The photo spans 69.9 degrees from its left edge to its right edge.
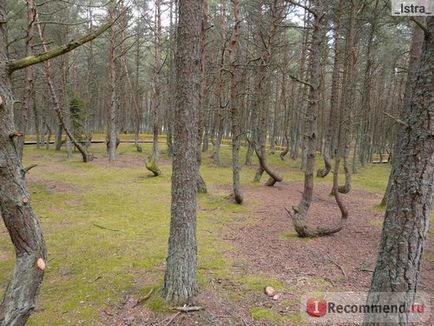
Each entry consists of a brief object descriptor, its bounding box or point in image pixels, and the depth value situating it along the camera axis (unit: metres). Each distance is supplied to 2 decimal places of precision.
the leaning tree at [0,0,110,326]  3.03
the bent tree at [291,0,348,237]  7.00
